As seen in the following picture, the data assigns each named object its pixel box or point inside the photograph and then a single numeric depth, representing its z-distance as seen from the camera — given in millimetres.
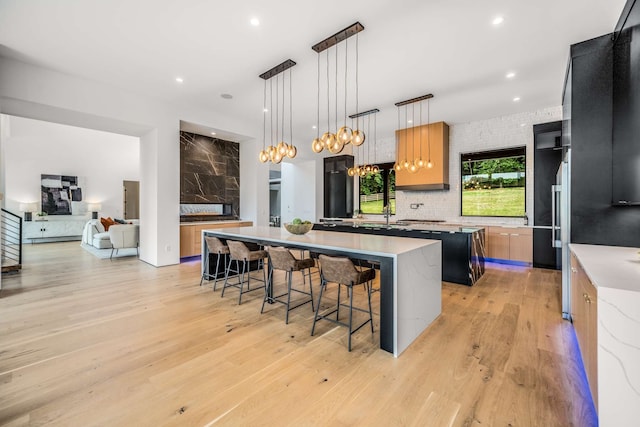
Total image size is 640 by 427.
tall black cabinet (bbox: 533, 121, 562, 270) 5160
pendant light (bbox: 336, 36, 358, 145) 3445
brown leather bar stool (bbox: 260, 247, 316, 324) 2779
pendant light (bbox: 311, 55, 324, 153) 3736
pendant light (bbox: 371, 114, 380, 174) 6164
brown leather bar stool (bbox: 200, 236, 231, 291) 3652
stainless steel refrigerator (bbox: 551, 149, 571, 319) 2770
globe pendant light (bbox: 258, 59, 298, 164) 3840
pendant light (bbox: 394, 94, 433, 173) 4962
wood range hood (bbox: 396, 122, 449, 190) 6180
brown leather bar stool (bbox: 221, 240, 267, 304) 3254
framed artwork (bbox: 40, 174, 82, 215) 8758
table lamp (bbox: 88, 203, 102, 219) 9388
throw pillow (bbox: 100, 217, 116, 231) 7345
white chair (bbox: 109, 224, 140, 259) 6043
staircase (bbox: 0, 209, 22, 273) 4711
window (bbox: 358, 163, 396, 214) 7637
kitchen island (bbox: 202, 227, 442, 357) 2174
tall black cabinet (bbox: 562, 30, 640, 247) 2516
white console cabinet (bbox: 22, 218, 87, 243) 8148
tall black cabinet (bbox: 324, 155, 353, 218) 8219
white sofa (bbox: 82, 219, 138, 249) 6781
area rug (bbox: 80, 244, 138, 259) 6285
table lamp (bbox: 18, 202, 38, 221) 8305
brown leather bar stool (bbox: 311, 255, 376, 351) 2297
